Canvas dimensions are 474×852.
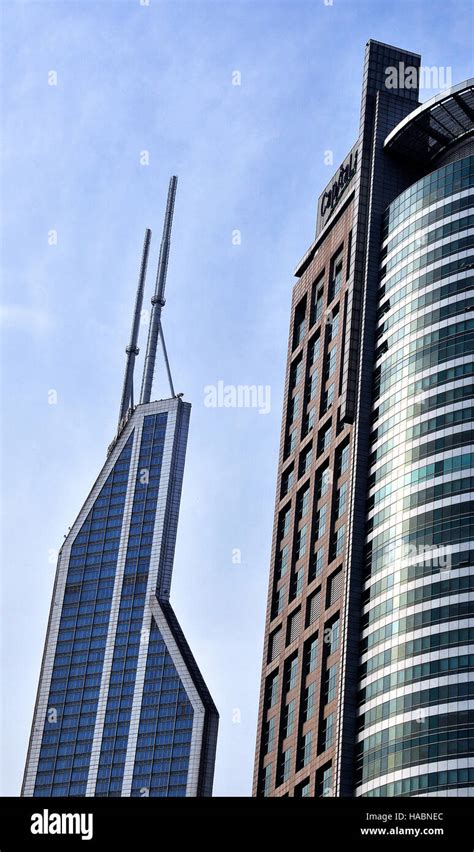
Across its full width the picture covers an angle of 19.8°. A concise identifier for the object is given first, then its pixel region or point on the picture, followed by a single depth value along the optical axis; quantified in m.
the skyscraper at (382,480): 122.56
